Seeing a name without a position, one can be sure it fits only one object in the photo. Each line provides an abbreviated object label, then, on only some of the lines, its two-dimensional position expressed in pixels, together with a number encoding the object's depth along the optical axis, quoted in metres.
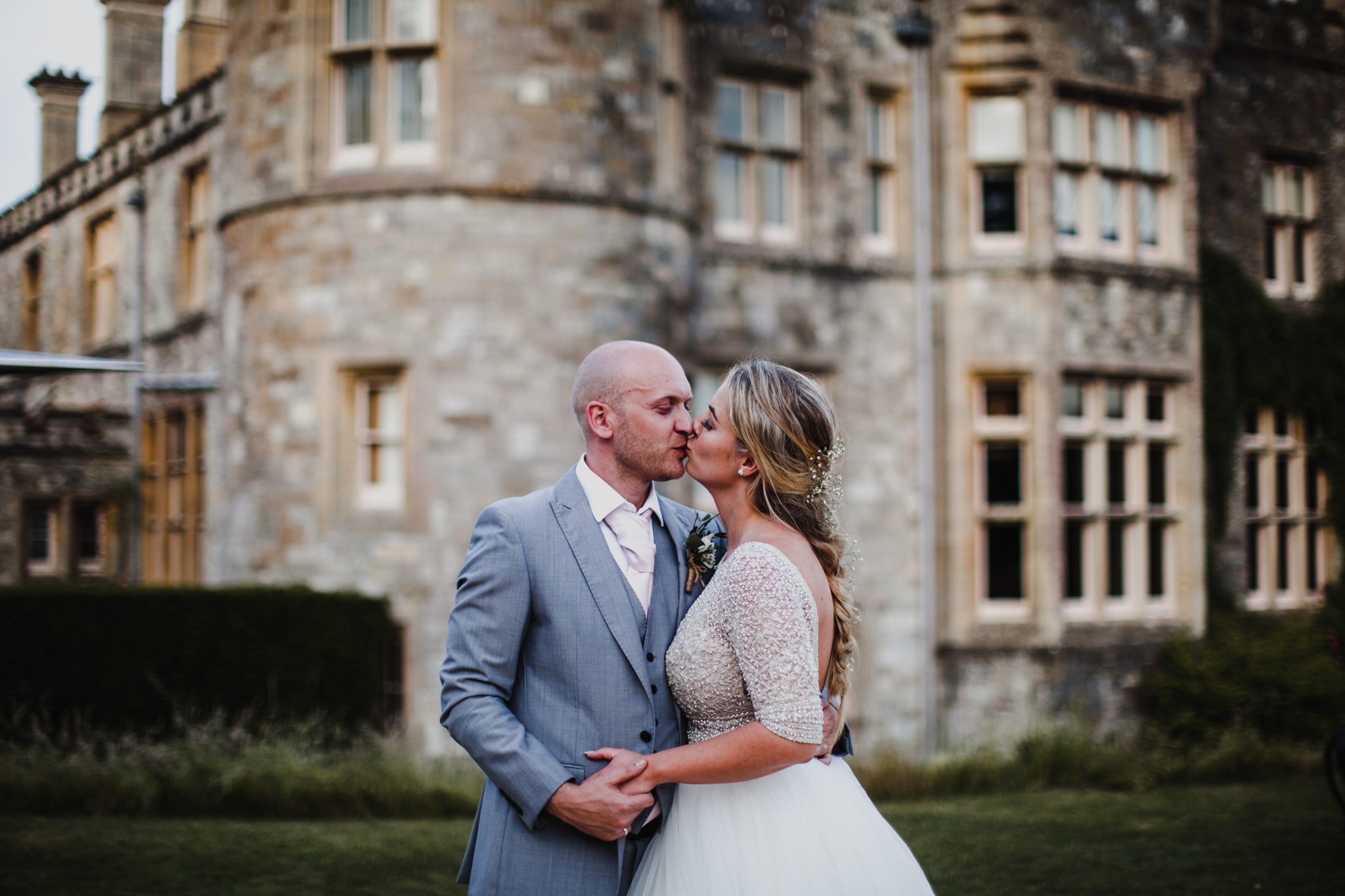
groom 2.61
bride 2.59
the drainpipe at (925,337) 11.30
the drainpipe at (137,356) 13.40
